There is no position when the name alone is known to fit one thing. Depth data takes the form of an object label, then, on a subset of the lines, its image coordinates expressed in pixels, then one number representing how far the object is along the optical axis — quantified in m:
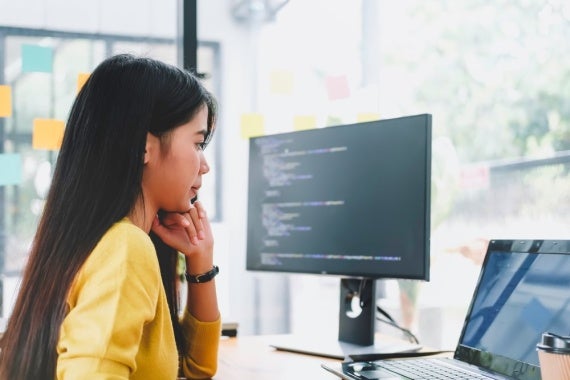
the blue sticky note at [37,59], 1.93
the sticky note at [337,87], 2.21
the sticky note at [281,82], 2.19
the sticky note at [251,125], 2.16
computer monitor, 1.45
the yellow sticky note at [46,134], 1.93
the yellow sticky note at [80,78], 1.97
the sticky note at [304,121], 2.19
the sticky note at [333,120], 2.20
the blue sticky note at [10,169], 1.89
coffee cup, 0.83
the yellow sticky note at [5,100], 1.90
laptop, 1.08
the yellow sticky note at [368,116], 2.20
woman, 0.88
